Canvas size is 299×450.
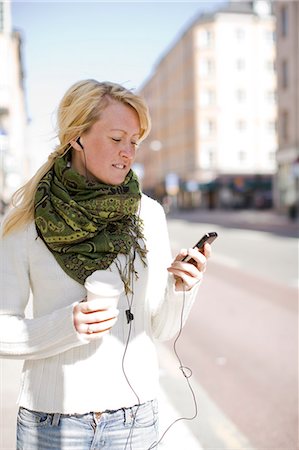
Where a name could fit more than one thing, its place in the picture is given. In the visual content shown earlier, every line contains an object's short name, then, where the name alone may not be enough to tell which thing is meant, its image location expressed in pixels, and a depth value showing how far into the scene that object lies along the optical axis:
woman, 1.77
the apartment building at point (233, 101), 63.72
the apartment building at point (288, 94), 38.91
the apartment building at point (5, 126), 8.27
